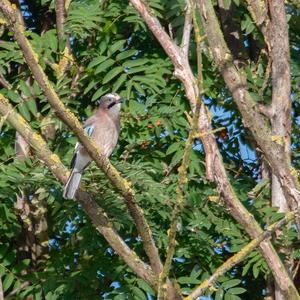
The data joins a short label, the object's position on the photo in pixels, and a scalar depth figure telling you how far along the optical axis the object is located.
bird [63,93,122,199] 13.27
